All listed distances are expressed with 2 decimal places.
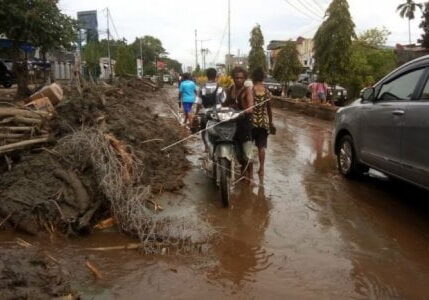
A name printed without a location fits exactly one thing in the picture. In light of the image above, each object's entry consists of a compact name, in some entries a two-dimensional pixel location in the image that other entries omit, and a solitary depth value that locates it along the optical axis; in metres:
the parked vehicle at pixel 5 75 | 24.88
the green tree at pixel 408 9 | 52.31
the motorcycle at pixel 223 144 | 6.32
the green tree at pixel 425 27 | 36.19
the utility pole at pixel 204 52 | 99.94
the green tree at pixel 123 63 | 51.31
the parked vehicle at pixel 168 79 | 80.71
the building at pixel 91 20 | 51.03
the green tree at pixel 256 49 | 39.59
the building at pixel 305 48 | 68.56
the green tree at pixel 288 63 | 29.84
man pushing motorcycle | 7.30
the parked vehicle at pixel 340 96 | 26.53
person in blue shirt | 13.18
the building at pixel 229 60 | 51.78
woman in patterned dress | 7.66
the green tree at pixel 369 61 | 23.05
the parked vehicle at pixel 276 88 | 34.31
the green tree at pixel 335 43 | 20.33
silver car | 5.57
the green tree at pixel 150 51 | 97.62
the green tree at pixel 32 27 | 16.58
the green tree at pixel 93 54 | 57.50
